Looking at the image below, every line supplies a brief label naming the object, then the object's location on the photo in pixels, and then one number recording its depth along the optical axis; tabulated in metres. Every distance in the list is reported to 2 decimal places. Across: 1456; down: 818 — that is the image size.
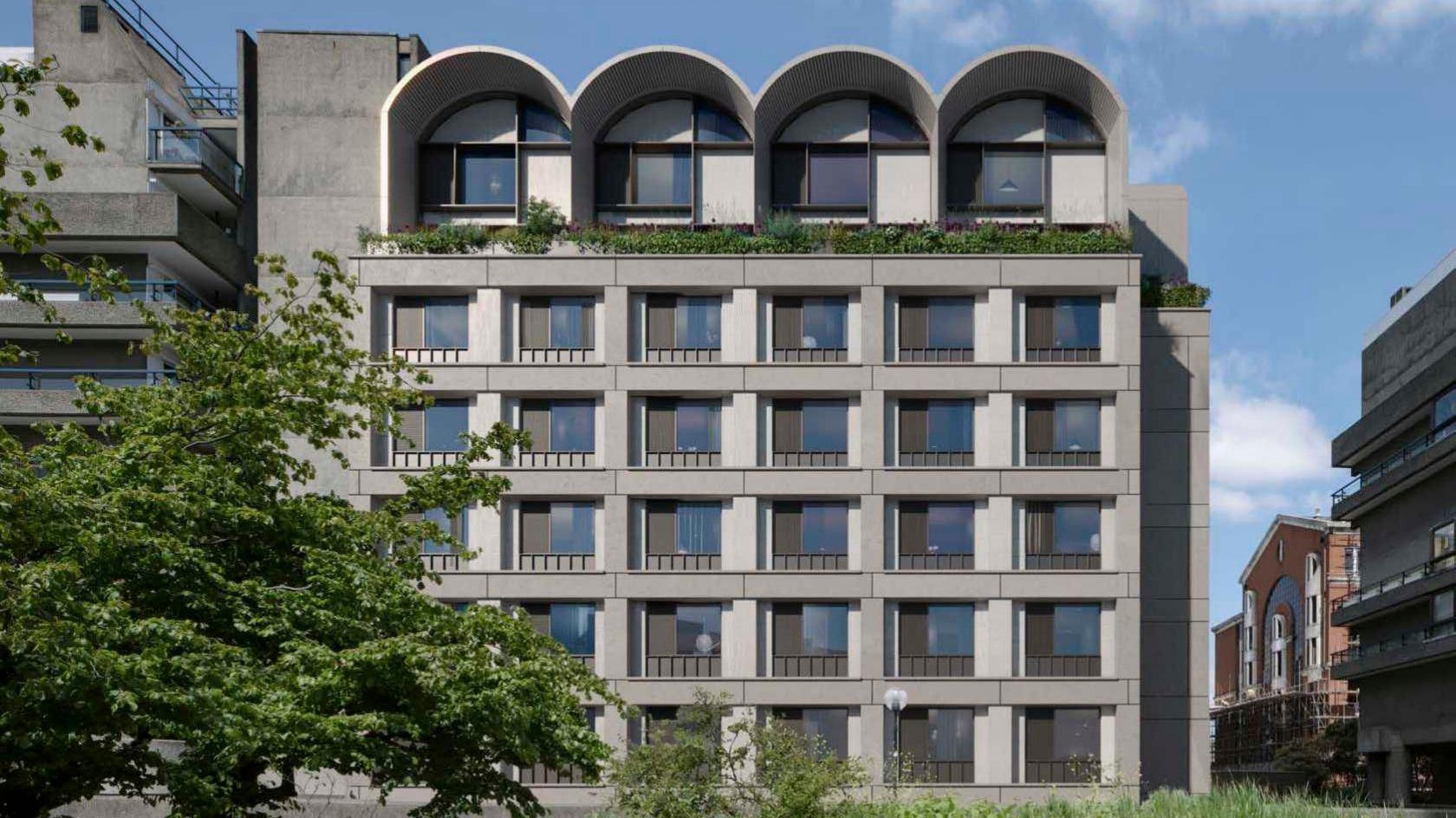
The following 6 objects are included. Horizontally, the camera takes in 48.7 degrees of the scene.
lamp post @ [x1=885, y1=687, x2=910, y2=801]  42.00
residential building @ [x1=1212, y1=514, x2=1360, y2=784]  95.88
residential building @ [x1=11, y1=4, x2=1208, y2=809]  52.28
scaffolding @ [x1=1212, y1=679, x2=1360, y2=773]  94.44
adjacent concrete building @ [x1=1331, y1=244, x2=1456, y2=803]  55.69
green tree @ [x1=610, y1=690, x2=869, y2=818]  27.55
